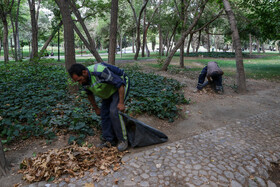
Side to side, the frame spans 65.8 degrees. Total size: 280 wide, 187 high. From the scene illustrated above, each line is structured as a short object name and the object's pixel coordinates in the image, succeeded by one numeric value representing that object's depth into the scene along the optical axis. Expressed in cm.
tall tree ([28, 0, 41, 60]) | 1363
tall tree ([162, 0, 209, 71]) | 1204
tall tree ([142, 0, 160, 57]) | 2317
